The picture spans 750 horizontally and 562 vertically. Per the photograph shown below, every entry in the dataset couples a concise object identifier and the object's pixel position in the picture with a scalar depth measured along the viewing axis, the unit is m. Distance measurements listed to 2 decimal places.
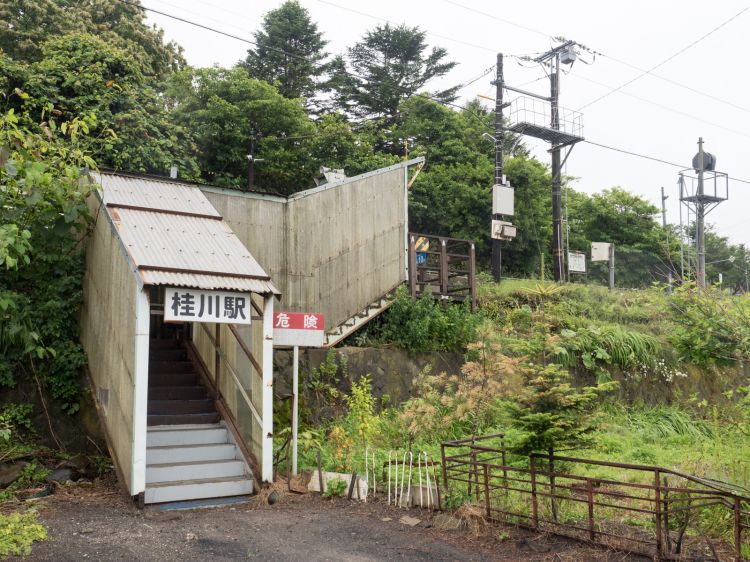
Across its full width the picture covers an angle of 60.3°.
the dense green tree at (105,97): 15.28
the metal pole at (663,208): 35.12
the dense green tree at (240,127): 22.28
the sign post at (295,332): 9.23
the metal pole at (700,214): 23.29
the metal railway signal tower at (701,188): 23.77
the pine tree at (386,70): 31.14
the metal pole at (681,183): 25.45
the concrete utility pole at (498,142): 20.44
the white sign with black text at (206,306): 8.26
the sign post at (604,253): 22.06
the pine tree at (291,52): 28.59
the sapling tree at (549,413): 6.60
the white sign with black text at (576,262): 21.55
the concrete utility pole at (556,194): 21.73
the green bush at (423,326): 13.80
